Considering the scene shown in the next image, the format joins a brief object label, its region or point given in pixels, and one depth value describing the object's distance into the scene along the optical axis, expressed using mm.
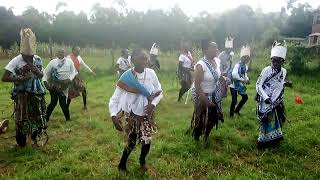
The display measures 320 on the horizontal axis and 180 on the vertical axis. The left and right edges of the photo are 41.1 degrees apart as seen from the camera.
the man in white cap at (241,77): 10430
